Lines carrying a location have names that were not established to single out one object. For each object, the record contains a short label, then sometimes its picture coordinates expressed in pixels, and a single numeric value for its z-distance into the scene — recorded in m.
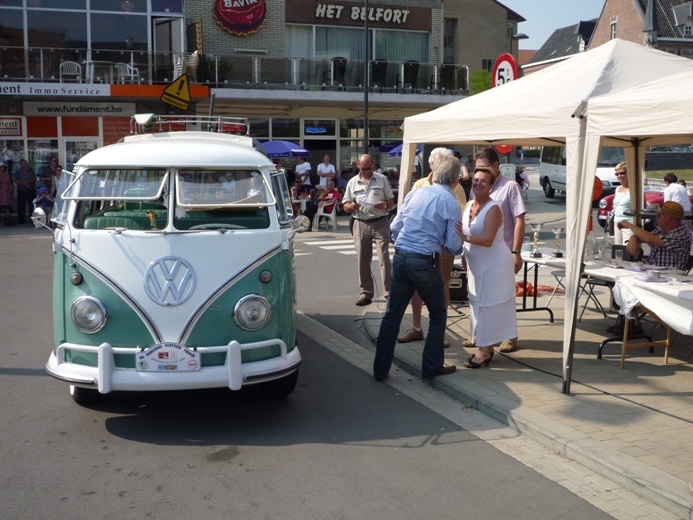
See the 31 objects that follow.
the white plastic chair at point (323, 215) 21.73
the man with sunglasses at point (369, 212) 10.13
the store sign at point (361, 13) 28.92
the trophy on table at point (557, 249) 8.84
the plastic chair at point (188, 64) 24.58
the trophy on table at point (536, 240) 8.86
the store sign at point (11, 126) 24.91
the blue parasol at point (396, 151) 27.62
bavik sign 27.41
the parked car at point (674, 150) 44.66
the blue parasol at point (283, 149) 23.58
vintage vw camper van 5.57
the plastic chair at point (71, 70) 23.65
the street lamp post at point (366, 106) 23.94
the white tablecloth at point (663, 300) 6.36
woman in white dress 7.04
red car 21.36
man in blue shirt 6.75
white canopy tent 6.27
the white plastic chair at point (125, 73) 24.22
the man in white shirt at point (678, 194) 17.12
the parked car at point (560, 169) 29.05
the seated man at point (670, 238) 7.91
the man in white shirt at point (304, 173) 23.89
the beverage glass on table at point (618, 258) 8.12
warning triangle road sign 13.63
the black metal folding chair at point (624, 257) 8.37
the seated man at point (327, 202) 21.75
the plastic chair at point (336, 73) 26.70
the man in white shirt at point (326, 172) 25.00
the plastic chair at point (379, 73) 26.97
